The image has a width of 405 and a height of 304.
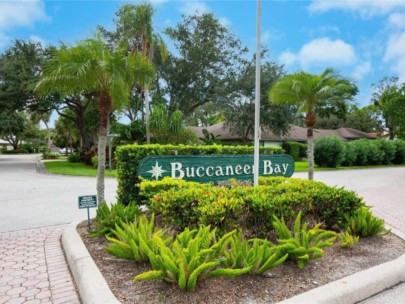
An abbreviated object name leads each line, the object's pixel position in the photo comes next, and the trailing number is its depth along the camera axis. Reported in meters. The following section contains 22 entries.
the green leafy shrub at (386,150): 25.78
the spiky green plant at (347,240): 4.07
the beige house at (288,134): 31.52
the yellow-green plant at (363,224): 4.50
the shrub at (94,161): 19.63
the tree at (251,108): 24.27
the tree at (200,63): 24.55
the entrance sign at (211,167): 5.80
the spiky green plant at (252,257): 3.08
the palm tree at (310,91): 8.07
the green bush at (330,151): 21.83
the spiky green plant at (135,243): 3.35
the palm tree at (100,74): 5.05
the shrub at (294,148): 29.36
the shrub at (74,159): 25.59
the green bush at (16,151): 55.09
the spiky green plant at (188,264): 2.72
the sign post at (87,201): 4.79
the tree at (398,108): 19.34
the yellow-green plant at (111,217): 4.56
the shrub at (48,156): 34.09
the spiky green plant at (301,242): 3.40
